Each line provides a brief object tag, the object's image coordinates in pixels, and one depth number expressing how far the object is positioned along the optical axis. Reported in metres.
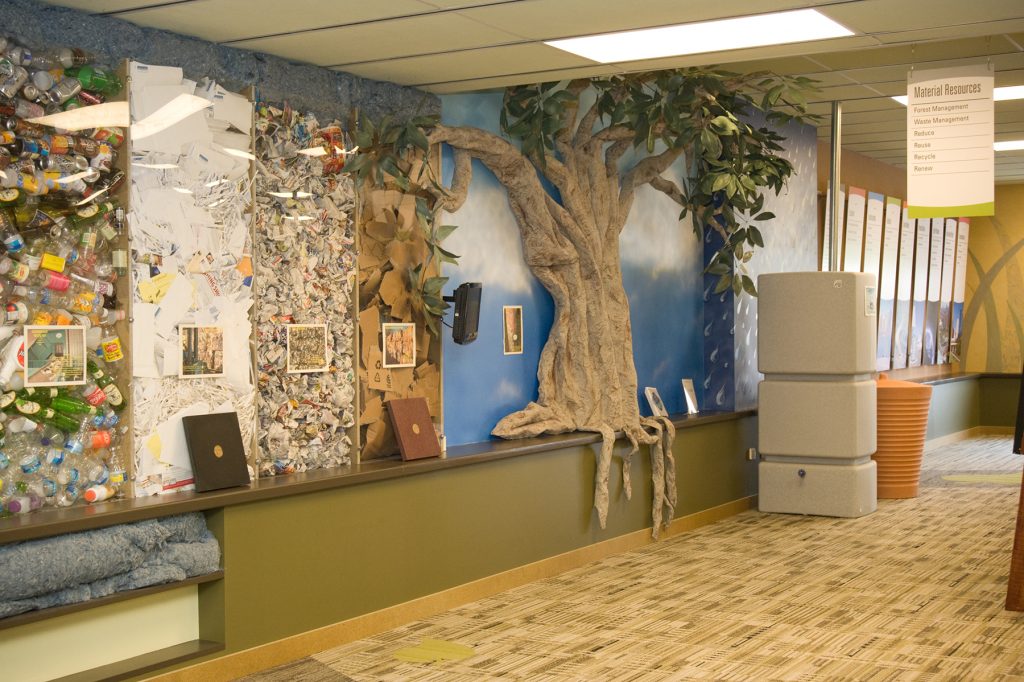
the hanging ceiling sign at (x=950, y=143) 6.14
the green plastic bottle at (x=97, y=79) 4.36
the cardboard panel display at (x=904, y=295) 12.51
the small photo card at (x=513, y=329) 6.72
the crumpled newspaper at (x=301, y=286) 5.18
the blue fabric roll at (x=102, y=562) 3.82
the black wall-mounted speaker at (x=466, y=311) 6.01
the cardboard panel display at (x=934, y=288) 13.37
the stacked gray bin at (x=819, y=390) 8.00
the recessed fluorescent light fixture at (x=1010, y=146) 10.77
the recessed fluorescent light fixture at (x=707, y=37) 4.73
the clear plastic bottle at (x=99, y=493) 4.37
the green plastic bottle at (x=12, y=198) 4.06
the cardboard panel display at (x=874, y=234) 11.62
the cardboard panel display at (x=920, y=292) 13.00
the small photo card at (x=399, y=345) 5.85
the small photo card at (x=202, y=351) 4.77
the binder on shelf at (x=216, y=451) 4.68
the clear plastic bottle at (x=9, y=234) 4.09
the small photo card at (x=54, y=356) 4.16
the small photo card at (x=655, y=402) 7.82
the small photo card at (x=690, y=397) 8.41
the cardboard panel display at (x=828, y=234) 9.81
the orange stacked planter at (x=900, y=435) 8.74
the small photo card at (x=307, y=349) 5.29
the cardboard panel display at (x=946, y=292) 13.75
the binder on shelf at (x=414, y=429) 5.70
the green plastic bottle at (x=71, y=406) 4.28
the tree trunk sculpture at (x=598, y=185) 6.50
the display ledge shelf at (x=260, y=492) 3.94
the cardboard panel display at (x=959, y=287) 14.12
